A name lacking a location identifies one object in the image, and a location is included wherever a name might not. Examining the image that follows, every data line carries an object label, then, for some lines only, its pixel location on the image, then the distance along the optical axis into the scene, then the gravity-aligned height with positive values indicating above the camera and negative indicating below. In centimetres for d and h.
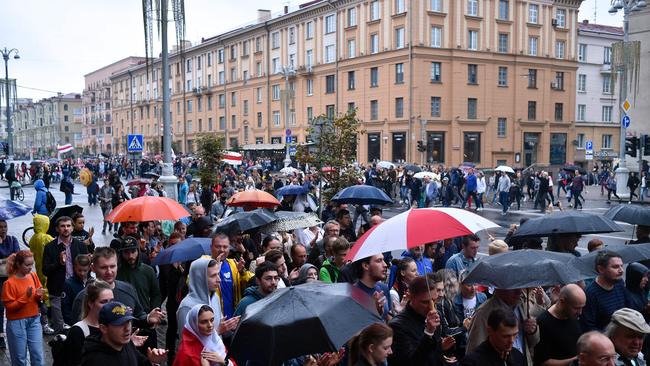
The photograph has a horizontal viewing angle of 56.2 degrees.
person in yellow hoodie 811 -132
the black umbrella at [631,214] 842 -106
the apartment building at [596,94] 6075 +468
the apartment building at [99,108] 10600 +667
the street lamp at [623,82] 2586 +261
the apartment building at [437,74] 4688 +560
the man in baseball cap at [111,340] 398 -130
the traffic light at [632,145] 2552 -23
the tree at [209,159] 1895 -50
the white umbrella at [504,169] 2868 -136
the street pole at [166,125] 1378 +43
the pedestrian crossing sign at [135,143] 1669 +1
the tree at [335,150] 1595 -22
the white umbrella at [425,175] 2670 -149
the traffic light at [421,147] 4078 -38
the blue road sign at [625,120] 2720 +88
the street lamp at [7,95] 4299 +338
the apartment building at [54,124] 13450 +468
